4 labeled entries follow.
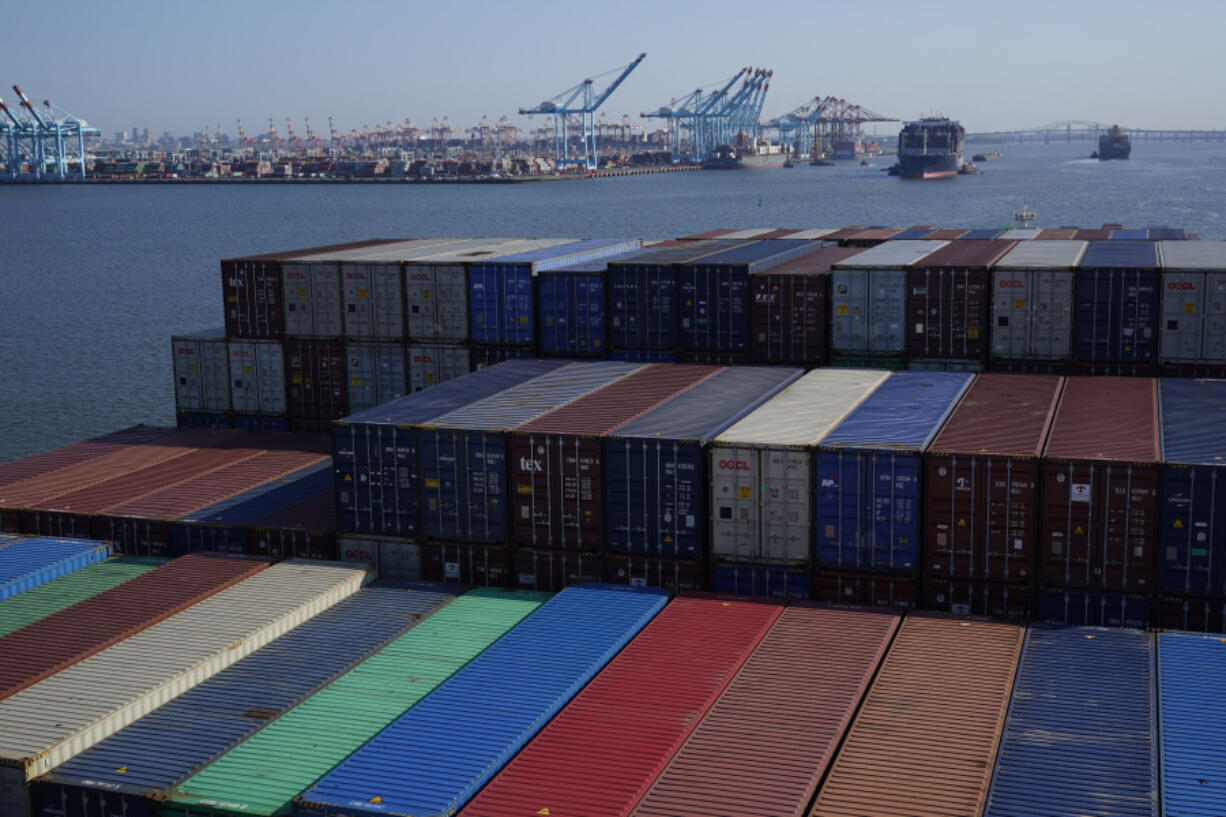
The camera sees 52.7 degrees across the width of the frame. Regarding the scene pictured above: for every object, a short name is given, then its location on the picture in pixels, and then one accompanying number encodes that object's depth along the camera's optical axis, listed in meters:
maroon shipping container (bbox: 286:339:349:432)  40.91
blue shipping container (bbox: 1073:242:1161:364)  34.69
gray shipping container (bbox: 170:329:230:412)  42.38
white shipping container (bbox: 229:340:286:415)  41.62
